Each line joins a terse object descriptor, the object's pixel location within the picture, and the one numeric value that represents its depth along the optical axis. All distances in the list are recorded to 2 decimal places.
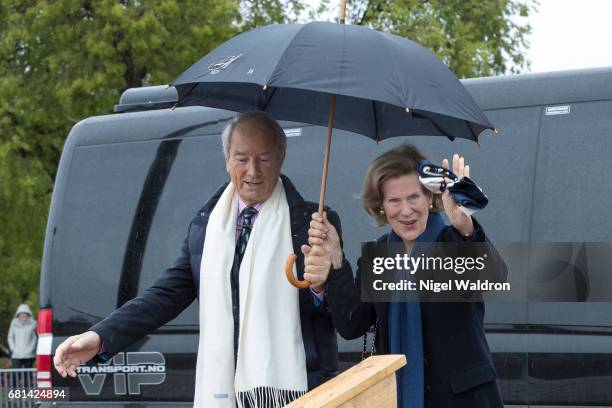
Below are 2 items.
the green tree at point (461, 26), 19.08
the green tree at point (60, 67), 17.77
